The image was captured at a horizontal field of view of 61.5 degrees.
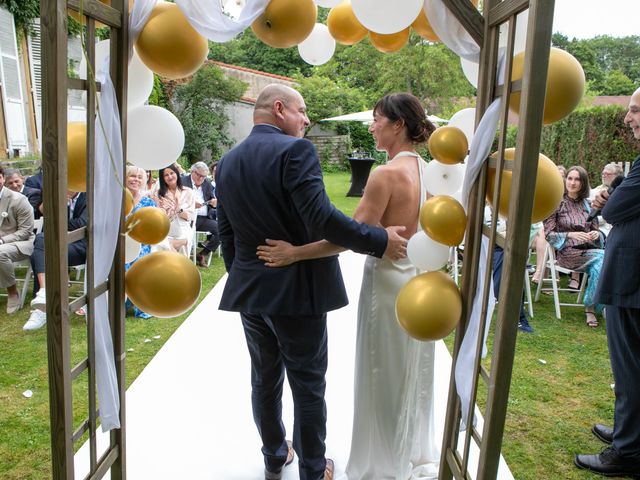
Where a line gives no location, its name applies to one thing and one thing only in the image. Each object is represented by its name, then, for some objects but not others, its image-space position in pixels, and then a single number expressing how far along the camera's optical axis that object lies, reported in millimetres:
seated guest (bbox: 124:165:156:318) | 4781
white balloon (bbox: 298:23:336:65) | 2771
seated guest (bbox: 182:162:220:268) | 7379
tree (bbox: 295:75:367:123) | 21656
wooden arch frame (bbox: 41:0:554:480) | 1505
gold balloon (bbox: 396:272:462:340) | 1903
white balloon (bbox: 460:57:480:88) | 2320
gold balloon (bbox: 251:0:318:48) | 2027
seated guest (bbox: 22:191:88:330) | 4627
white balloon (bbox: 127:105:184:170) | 2113
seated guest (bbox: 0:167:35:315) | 5031
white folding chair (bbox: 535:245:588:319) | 5215
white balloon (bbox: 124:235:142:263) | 2195
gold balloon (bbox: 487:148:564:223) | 1733
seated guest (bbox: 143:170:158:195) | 6156
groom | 2090
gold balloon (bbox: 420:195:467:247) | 1965
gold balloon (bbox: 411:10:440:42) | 2238
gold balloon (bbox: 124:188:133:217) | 2034
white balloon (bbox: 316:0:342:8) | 2512
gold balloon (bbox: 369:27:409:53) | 2477
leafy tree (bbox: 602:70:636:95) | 44438
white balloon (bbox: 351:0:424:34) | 1921
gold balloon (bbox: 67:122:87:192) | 1760
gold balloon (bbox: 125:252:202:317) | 2018
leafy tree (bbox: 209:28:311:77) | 32625
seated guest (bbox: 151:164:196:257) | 5859
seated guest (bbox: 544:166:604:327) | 5168
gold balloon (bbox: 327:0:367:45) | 2543
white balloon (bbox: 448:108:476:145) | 2432
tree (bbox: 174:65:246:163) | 17422
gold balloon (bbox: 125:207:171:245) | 2057
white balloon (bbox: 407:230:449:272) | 2084
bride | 2318
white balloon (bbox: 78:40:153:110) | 2096
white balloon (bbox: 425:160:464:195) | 2279
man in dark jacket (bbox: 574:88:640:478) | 2582
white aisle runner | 2660
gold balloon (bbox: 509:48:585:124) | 1665
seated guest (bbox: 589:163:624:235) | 5275
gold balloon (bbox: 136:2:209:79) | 1894
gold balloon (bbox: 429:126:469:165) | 1996
